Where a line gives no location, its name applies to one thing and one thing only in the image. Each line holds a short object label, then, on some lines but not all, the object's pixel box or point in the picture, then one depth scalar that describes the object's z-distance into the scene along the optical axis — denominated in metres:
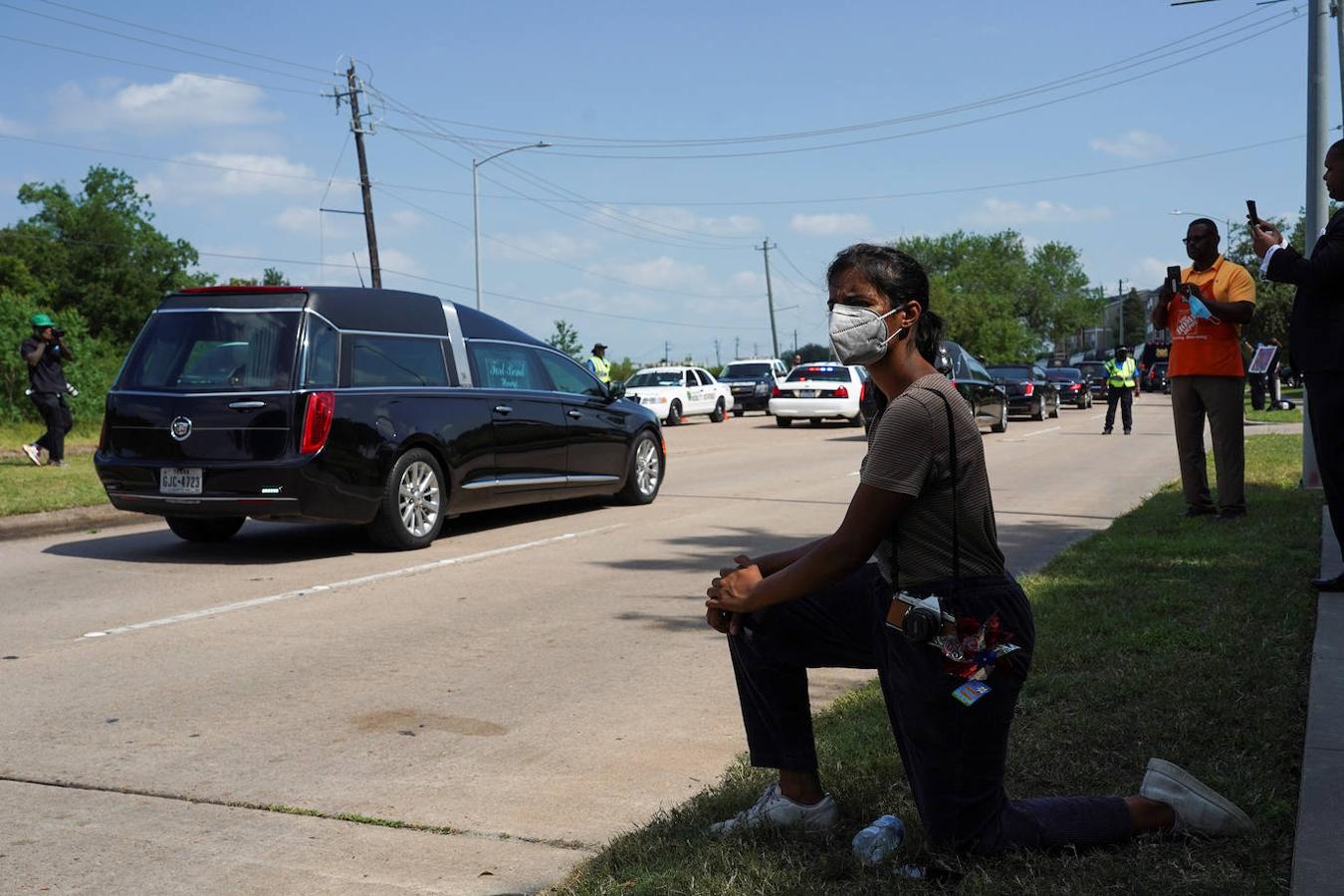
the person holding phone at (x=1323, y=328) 6.00
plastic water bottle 3.50
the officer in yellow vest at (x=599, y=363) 28.22
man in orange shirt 9.45
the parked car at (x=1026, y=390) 34.66
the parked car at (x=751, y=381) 45.06
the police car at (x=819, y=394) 31.38
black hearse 9.66
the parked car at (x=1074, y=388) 45.09
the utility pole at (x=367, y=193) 35.91
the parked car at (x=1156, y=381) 71.19
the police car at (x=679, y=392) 37.19
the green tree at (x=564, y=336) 57.44
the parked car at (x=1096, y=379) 65.86
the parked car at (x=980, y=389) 26.66
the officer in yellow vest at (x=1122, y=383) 26.64
